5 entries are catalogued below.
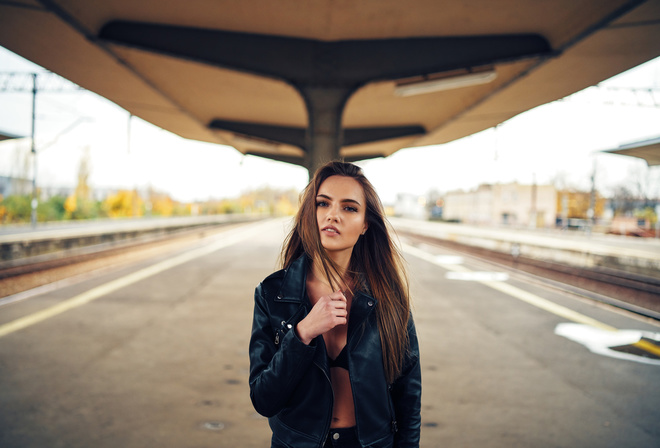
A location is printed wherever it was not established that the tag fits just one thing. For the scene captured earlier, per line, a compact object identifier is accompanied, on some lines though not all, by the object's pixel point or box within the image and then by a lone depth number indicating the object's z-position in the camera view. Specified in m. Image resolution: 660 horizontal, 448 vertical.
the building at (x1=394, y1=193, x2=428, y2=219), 109.76
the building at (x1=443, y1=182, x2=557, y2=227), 83.88
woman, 1.62
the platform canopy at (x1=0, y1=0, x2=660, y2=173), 6.49
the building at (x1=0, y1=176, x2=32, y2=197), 53.83
